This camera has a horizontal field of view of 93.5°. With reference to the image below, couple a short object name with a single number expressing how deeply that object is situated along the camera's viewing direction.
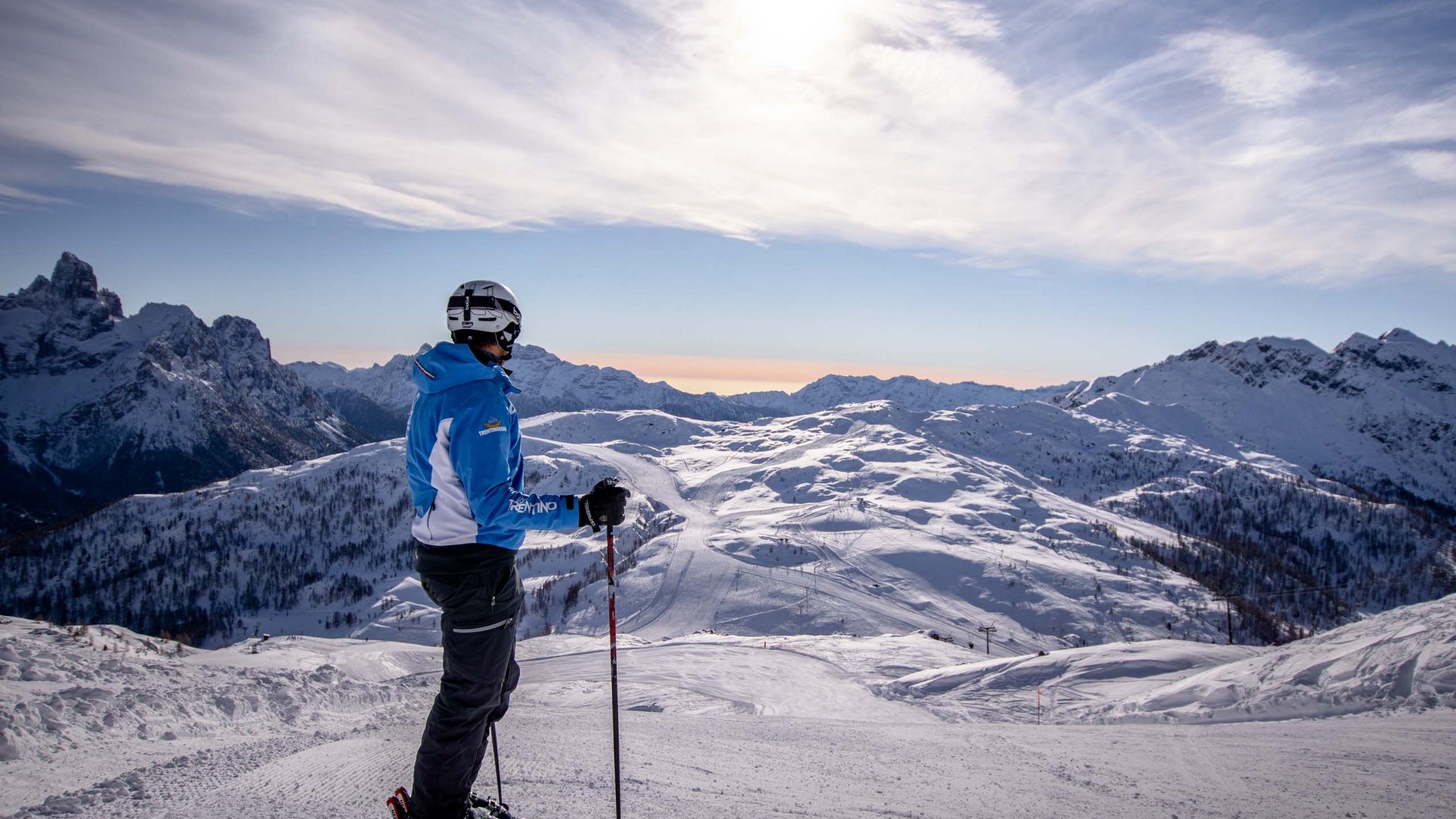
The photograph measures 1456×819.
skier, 4.87
